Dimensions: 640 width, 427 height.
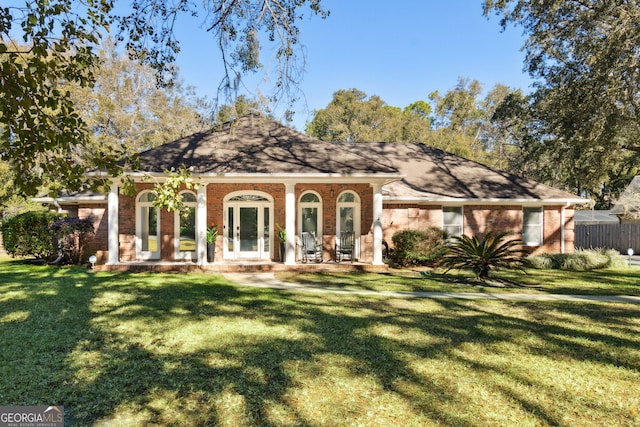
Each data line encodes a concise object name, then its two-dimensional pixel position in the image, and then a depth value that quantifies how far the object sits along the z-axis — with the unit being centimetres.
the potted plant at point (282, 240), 1475
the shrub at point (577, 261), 1541
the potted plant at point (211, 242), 1427
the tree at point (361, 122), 4012
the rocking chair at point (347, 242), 1555
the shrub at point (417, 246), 1511
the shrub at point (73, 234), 1438
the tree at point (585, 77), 1244
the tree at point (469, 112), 4506
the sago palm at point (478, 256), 1142
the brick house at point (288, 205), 1383
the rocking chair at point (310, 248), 1479
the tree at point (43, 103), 358
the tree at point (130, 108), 2834
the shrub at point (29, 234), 1462
